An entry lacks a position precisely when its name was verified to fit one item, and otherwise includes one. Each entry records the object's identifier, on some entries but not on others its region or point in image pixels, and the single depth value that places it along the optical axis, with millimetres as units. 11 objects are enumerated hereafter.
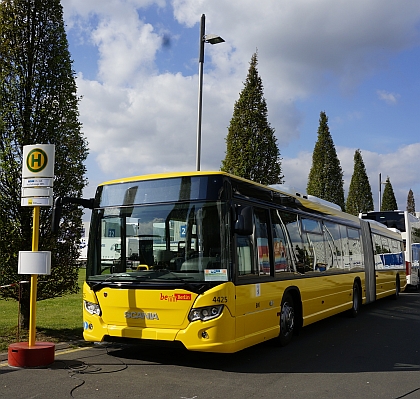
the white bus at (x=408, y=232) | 23734
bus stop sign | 8055
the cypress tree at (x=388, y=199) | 63531
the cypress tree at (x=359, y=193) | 45125
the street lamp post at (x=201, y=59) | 14201
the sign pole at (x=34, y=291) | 7672
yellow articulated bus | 7332
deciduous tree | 9680
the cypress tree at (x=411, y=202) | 103188
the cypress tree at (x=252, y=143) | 18156
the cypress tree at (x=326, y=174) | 35812
